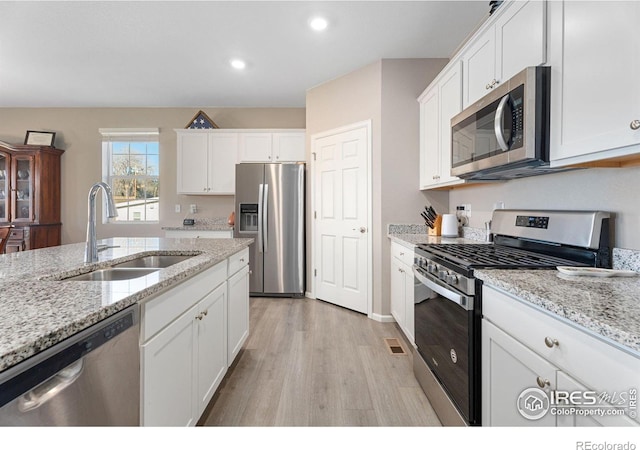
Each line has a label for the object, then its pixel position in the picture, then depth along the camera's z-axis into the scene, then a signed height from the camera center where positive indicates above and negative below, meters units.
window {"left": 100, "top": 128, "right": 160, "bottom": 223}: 4.97 +0.69
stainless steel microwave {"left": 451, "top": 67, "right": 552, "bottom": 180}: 1.42 +0.48
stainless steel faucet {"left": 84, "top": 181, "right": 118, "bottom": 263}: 1.50 -0.02
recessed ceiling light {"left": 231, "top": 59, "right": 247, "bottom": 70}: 3.38 +1.73
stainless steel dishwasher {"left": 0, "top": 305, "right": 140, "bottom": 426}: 0.62 -0.39
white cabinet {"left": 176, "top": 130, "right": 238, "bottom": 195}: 4.52 +0.85
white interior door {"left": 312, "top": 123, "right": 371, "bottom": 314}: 3.36 +0.03
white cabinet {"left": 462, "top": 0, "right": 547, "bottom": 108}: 1.46 +0.96
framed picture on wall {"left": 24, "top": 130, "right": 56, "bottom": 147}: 4.78 +1.25
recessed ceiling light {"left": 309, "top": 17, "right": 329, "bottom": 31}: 2.61 +1.69
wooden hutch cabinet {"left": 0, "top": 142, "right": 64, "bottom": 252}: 4.43 +0.35
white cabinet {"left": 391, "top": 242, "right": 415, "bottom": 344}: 2.39 -0.59
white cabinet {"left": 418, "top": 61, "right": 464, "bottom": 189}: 2.38 +0.83
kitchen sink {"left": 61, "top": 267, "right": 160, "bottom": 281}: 1.43 -0.27
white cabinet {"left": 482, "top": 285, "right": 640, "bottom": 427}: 0.71 -0.42
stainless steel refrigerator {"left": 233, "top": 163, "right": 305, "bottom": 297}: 3.98 -0.15
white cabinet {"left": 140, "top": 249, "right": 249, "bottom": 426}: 1.07 -0.56
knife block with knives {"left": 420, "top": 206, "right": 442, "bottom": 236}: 2.88 -0.01
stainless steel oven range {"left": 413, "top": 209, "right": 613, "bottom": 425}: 1.31 -0.30
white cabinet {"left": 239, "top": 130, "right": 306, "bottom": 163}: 4.47 +1.06
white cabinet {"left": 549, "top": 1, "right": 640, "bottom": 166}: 1.04 +0.53
